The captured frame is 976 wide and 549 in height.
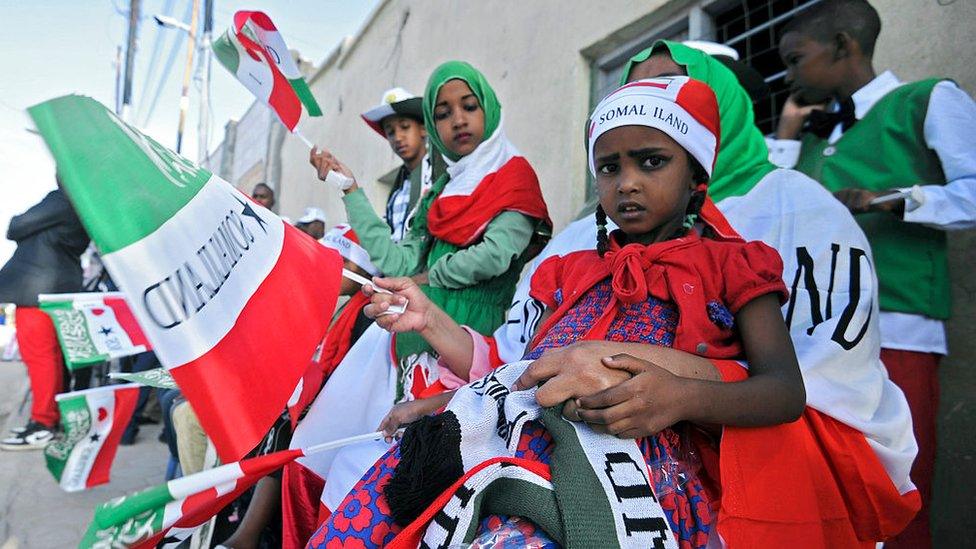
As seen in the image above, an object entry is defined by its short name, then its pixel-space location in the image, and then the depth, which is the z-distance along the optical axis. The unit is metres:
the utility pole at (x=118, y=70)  17.88
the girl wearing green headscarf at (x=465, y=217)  2.10
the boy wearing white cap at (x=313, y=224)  5.75
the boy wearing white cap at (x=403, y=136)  2.92
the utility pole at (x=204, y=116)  13.77
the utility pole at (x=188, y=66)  14.64
